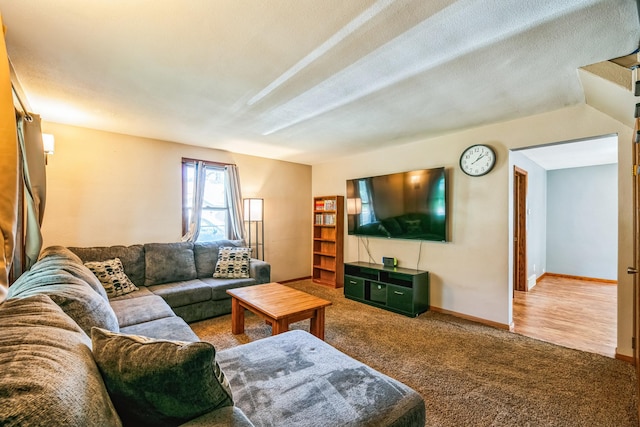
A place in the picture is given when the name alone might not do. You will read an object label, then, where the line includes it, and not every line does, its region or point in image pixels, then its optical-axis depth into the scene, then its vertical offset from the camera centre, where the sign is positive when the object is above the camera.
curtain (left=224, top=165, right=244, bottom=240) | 4.50 +0.20
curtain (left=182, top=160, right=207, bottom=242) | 4.11 +0.19
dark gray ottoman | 1.13 -0.82
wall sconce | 2.87 +0.75
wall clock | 3.23 +0.64
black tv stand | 3.54 -1.02
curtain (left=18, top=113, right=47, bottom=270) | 2.41 +0.32
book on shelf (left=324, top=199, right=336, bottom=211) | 5.06 +0.16
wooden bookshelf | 5.00 -0.49
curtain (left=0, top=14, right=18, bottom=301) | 1.05 +0.17
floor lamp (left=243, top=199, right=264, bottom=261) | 4.54 -0.14
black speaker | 4.09 -0.72
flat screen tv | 3.61 +0.12
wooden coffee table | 2.41 -0.86
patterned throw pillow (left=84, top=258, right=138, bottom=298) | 2.90 -0.66
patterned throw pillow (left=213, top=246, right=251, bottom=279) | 3.74 -0.68
